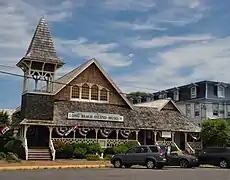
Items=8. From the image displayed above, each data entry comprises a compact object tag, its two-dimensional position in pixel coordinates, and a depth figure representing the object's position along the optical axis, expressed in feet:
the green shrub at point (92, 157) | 112.73
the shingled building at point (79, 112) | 118.62
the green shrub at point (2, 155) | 105.06
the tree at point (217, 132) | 138.82
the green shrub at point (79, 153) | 115.14
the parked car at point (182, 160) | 92.94
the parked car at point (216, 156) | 96.99
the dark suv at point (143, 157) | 85.10
